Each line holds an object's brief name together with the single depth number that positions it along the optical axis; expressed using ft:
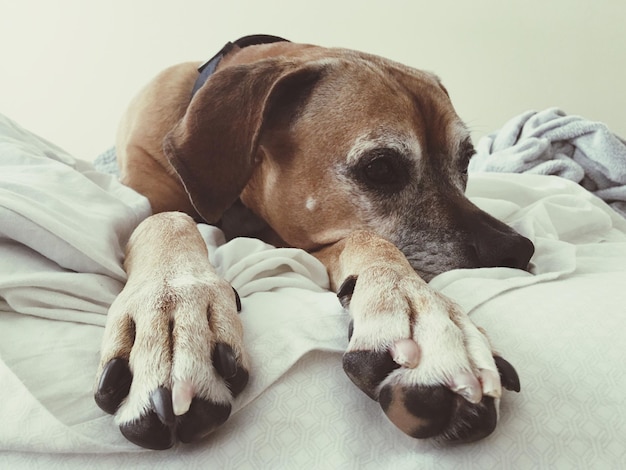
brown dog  0.72
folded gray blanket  2.29
